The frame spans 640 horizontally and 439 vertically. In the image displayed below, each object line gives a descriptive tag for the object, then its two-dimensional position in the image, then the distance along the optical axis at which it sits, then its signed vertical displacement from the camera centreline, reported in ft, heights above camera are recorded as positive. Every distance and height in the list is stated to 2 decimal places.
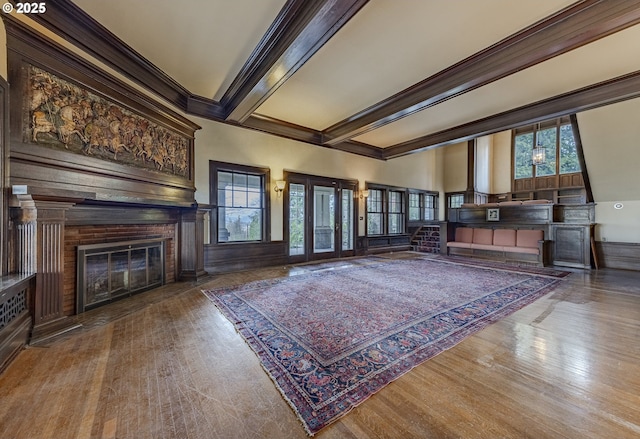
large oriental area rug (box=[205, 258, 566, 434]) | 5.91 -3.74
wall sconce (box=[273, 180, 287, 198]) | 19.65 +2.53
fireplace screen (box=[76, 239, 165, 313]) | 10.08 -2.27
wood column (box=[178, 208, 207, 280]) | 15.02 -1.50
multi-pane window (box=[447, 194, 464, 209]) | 35.20 +2.72
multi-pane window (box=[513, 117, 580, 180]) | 33.58 +9.76
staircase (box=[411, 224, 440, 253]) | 28.84 -2.41
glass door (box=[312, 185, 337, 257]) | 22.62 -0.13
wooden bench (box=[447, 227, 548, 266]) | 21.07 -2.36
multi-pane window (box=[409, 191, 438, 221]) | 31.83 +1.72
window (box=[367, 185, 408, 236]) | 27.20 +0.99
